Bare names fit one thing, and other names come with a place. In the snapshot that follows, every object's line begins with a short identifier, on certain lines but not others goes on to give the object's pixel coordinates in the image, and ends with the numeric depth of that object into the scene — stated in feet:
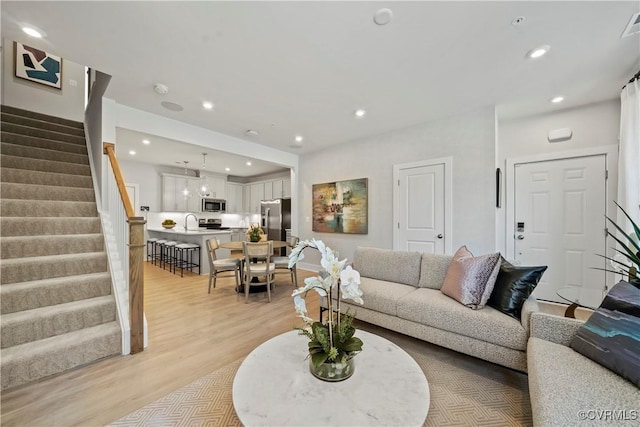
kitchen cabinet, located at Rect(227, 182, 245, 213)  27.96
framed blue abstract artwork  14.78
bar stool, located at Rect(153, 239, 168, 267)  19.66
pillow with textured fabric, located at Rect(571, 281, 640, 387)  3.92
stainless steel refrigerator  22.66
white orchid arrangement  3.99
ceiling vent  6.18
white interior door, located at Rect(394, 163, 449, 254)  12.70
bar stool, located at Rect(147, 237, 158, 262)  21.56
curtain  8.18
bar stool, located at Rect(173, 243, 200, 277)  16.92
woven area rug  4.99
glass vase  4.05
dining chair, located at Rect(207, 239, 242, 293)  12.93
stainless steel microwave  25.41
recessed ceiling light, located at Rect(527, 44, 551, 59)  7.31
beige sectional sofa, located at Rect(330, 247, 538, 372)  5.99
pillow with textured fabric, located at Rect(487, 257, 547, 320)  6.41
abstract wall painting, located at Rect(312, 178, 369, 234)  15.61
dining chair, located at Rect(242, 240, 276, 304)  11.64
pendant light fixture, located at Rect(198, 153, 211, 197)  20.70
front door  10.61
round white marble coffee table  3.27
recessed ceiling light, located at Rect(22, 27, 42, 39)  6.79
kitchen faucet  25.21
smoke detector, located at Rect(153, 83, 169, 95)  9.40
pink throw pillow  6.89
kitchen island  16.82
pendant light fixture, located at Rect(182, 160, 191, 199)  23.27
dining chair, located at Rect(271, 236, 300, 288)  13.96
